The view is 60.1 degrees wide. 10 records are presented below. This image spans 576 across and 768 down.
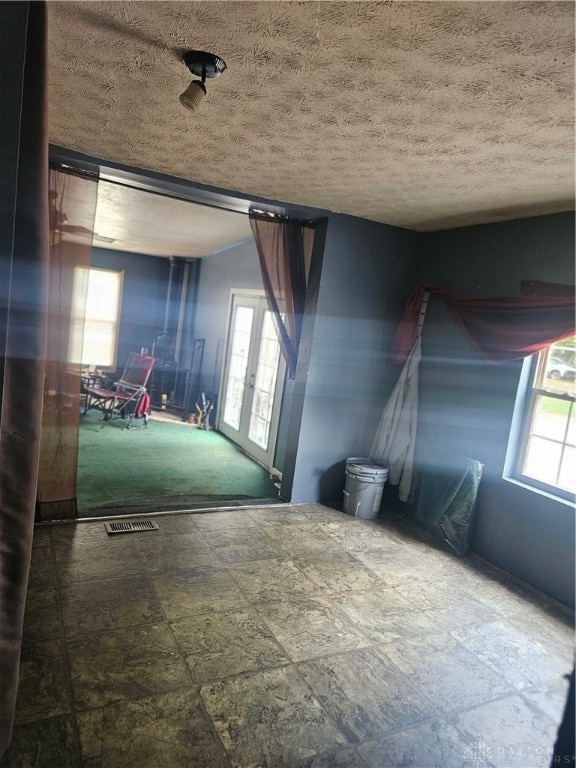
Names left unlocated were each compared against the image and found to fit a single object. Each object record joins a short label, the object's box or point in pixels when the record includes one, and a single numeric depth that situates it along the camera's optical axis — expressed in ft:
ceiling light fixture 6.06
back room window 28.40
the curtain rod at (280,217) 13.15
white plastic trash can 13.69
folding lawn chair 22.56
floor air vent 11.38
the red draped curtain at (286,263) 13.51
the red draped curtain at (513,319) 10.23
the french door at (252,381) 18.38
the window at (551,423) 10.56
